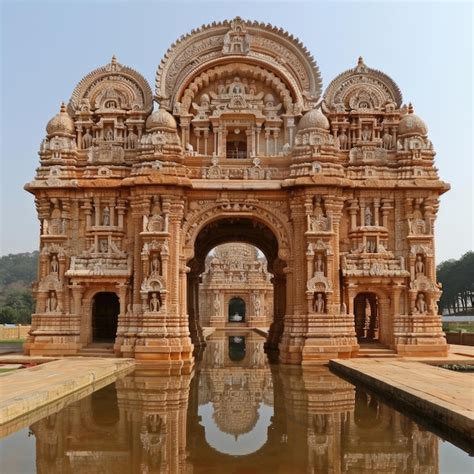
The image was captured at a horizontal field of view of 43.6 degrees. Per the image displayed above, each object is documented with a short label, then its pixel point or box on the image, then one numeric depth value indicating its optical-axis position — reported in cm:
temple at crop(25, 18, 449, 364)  1652
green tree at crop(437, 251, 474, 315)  4953
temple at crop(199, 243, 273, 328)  3941
